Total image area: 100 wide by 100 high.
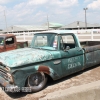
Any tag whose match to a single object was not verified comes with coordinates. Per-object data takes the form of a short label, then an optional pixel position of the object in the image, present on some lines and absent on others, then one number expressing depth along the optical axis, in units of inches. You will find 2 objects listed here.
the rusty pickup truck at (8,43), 211.5
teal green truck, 104.6
